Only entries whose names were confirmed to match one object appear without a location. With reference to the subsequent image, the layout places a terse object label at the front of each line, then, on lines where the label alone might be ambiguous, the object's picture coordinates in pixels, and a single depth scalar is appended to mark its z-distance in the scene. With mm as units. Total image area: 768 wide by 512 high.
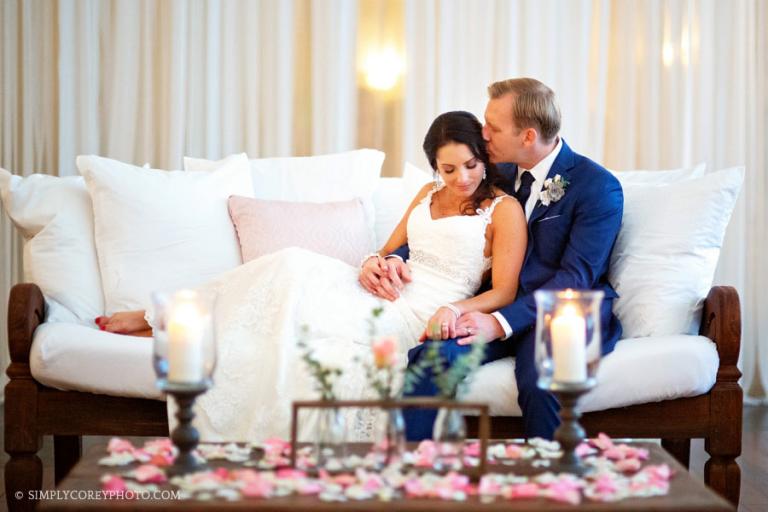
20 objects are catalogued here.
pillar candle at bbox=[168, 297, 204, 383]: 4224
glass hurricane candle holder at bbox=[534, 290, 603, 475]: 4293
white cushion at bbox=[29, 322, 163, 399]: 5281
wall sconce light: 7840
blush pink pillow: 5873
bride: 5160
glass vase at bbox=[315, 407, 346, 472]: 4262
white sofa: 5257
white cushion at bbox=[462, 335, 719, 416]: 5204
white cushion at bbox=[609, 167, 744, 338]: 5517
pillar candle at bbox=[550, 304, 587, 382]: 4292
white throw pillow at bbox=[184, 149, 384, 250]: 6188
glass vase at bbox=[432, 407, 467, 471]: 4203
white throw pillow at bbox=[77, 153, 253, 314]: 5793
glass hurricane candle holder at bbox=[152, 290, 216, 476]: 4227
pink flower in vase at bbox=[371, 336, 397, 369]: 4203
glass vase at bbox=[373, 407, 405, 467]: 4240
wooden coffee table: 3971
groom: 5305
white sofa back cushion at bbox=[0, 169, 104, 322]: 5736
